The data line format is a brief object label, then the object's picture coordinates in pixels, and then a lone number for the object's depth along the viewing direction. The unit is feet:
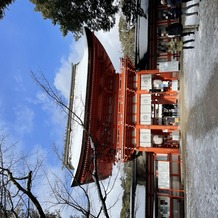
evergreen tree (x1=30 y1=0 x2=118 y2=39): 48.66
